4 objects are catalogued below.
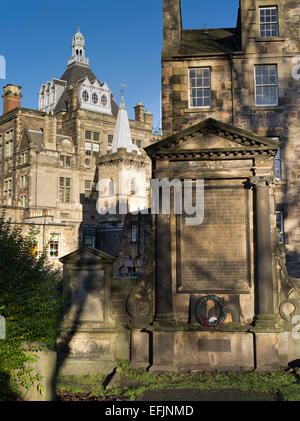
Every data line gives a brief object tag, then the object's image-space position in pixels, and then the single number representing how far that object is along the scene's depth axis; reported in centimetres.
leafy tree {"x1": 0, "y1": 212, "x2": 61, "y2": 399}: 943
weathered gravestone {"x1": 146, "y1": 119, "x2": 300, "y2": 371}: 1510
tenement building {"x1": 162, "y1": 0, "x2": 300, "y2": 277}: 2139
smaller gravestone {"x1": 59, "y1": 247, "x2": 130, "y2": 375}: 1532
